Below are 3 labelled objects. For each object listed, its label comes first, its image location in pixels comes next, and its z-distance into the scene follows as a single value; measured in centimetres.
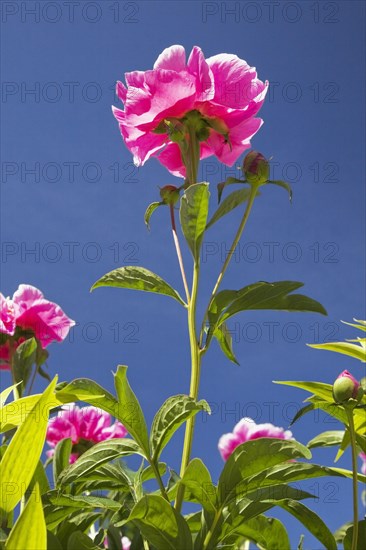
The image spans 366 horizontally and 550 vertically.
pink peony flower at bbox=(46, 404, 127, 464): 176
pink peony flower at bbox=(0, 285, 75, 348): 163
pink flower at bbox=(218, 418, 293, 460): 181
